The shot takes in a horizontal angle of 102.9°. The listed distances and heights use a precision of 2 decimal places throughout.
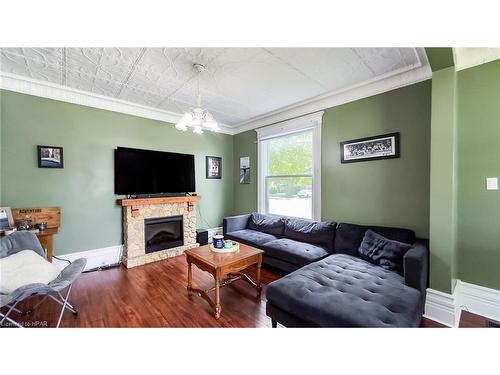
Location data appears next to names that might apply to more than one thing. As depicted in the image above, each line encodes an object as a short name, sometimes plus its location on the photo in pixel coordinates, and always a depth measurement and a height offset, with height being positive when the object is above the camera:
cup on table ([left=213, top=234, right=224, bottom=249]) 2.27 -0.68
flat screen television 3.13 +0.20
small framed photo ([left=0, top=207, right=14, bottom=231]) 2.25 -0.39
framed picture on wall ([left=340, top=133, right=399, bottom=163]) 2.46 +0.45
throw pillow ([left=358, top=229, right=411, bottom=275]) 1.96 -0.73
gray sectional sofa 1.35 -0.86
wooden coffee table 1.89 -0.81
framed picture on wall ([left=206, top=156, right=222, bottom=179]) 4.32 +0.36
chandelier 2.18 +0.72
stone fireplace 3.15 -0.78
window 3.27 +0.27
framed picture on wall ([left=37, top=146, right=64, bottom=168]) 2.61 +0.37
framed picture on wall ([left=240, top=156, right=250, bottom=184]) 4.38 +0.29
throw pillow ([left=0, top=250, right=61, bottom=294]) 1.64 -0.77
